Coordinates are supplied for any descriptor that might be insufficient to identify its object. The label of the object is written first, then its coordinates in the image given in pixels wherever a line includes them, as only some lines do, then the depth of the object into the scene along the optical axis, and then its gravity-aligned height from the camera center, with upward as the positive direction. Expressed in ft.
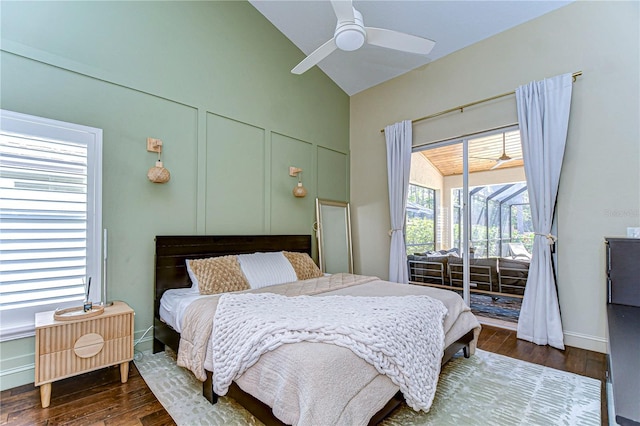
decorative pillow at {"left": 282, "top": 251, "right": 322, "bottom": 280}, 11.69 -1.86
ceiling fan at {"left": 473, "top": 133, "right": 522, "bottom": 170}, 12.01 +2.36
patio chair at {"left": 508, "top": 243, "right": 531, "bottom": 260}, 11.48 -1.29
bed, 5.00 -2.39
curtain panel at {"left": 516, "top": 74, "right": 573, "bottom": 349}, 10.21 +1.21
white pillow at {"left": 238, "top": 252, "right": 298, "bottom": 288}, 10.15 -1.77
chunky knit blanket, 5.26 -2.12
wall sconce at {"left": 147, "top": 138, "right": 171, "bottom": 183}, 9.51 +1.54
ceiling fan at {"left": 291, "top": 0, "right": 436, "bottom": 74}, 7.34 +4.88
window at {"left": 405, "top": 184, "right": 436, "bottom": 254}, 14.30 -0.10
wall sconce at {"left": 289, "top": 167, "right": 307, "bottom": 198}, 13.96 +1.36
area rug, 6.23 -4.13
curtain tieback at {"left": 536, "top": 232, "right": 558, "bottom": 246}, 10.36 -0.73
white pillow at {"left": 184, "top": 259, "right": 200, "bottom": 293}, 9.20 -1.87
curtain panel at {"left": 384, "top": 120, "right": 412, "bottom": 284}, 14.48 +1.40
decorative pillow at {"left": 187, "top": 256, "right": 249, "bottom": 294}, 9.16 -1.76
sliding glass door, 11.89 +0.34
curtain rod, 10.12 +4.69
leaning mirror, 15.03 -0.90
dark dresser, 3.50 -2.14
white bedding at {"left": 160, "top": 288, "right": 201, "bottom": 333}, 8.10 -2.41
